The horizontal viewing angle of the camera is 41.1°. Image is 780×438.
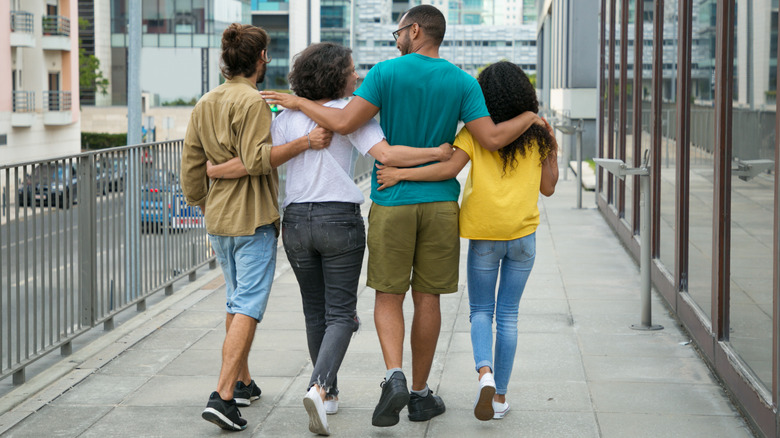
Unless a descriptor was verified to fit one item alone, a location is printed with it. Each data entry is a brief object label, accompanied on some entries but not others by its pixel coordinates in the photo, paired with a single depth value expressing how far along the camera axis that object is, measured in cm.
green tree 6856
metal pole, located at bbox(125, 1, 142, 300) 1077
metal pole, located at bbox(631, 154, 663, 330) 707
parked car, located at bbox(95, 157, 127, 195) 700
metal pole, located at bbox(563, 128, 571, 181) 2219
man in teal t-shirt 461
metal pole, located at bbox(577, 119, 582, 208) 1556
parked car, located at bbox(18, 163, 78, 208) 568
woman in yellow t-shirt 478
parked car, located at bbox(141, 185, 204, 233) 817
